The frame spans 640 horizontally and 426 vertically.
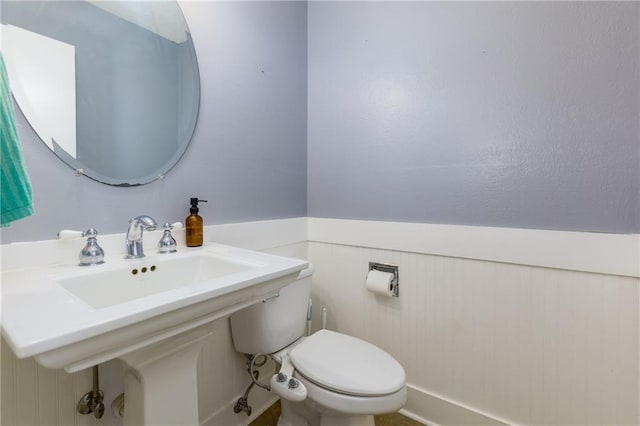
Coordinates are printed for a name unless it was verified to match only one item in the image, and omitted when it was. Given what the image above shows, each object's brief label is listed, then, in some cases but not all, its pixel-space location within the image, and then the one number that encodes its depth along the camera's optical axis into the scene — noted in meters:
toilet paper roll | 1.35
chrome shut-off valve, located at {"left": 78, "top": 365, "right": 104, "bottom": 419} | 0.82
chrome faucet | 0.86
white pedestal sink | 0.46
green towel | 0.59
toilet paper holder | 1.38
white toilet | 0.95
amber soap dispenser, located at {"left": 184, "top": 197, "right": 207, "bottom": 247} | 1.06
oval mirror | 0.78
